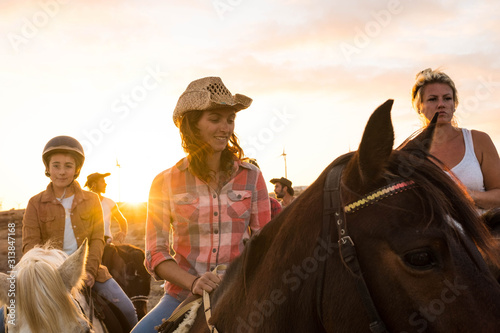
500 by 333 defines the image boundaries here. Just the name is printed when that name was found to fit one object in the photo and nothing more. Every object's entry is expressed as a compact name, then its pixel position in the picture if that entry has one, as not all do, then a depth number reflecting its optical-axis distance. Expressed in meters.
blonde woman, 4.05
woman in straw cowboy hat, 3.20
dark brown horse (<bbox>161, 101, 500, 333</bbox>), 1.49
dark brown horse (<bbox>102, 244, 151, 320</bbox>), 7.00
